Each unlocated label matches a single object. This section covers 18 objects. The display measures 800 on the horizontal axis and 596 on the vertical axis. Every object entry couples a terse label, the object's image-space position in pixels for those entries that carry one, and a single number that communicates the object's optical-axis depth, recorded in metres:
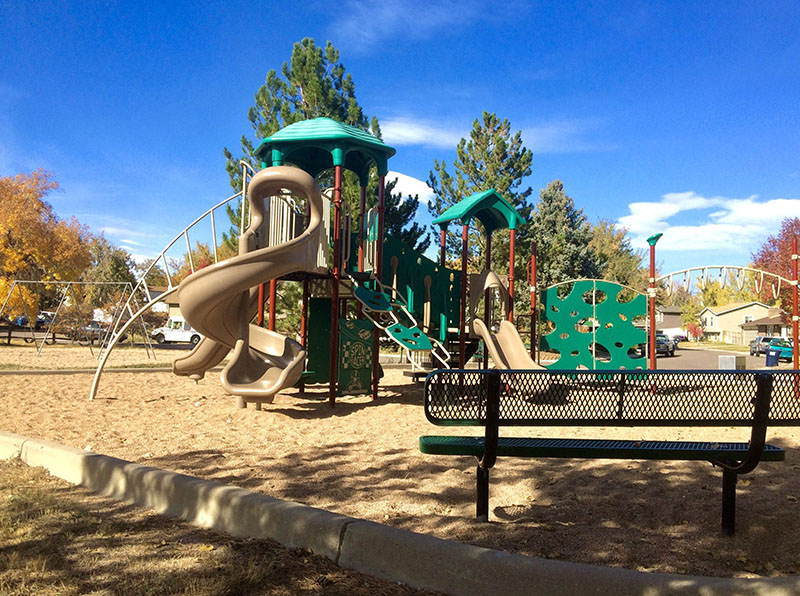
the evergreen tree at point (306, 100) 23.48
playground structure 8.71
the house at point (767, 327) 57.47
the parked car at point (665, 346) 37.84
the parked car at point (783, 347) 29.73
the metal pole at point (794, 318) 11.30
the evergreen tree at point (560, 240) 32.84
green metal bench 3.62
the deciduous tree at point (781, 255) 33.62
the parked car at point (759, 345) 39.25
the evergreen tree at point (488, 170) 30.59
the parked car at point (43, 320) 39.62
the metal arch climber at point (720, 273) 11.97
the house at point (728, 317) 75.19
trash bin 22.67
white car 36.44
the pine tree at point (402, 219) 26.33
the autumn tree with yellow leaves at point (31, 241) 30.84
